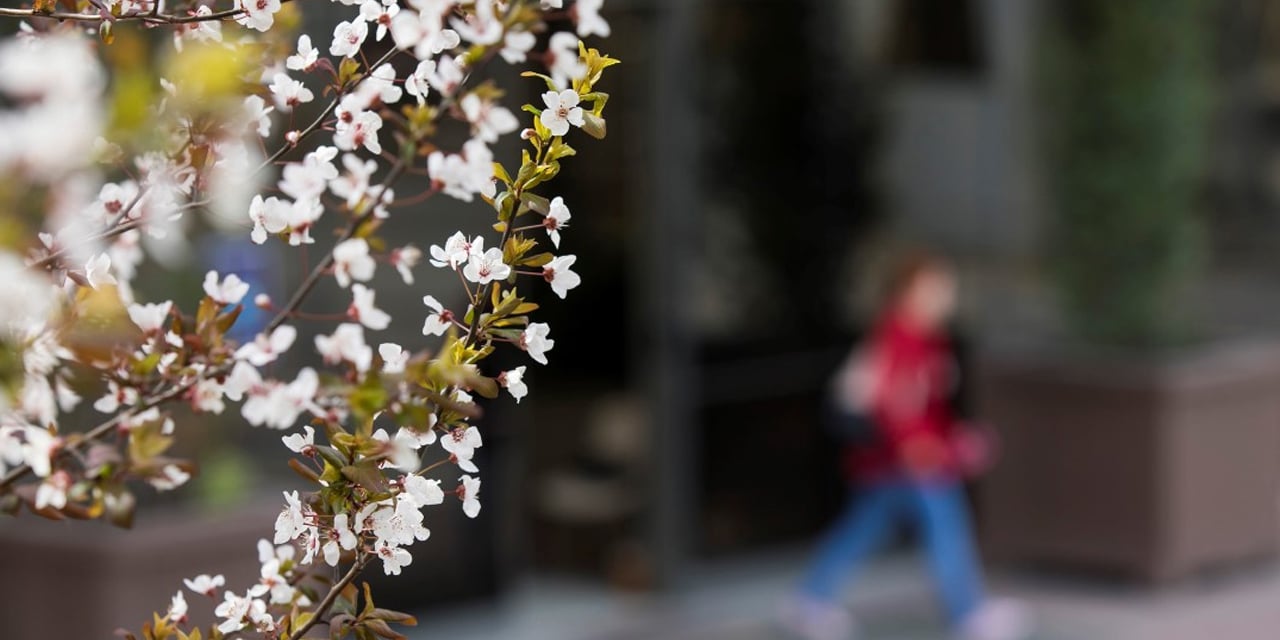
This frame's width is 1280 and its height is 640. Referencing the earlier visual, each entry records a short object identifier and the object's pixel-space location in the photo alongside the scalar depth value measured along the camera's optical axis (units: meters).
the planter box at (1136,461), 14.91
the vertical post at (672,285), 14.02
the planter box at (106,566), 10.23
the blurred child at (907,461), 13.21
